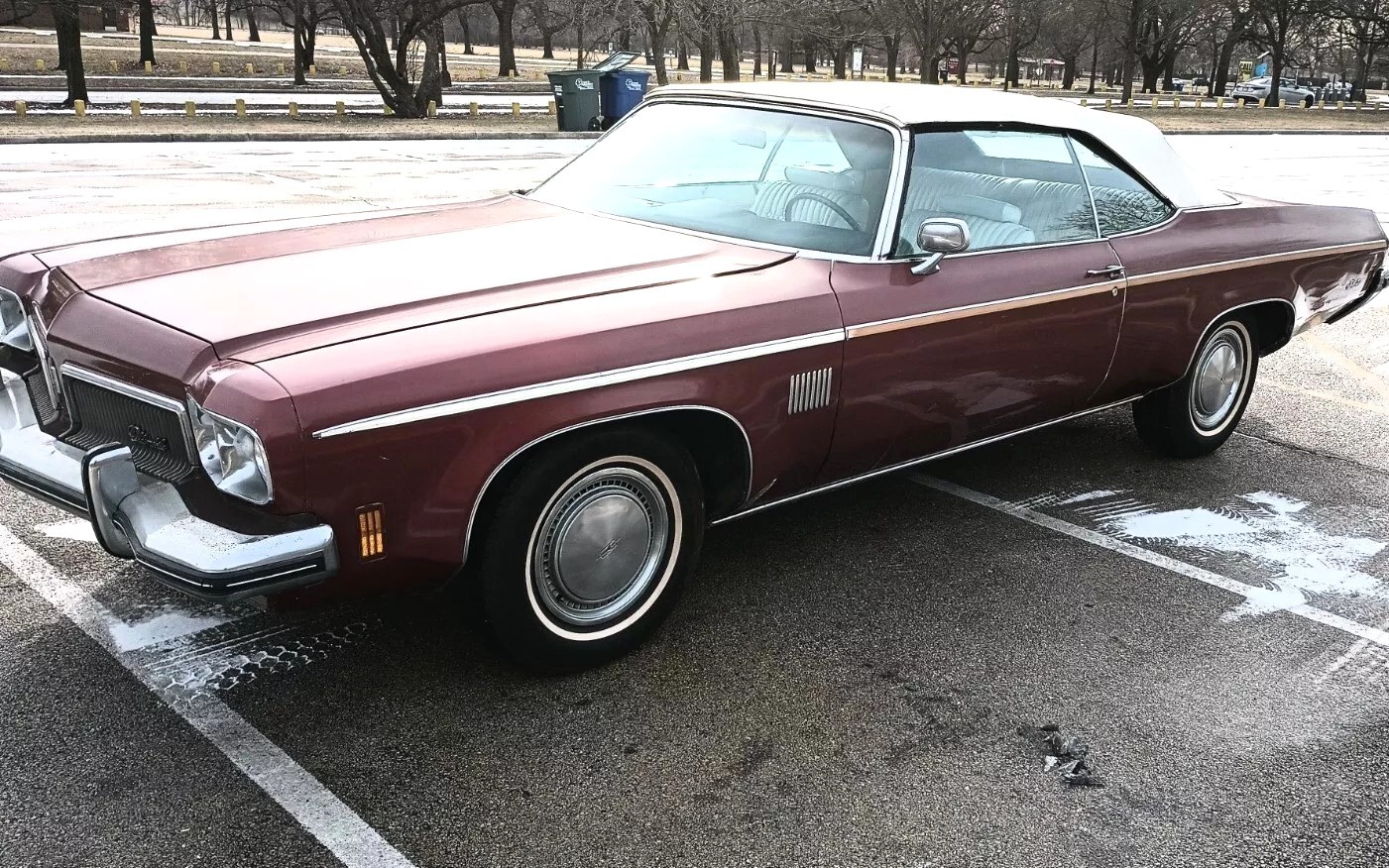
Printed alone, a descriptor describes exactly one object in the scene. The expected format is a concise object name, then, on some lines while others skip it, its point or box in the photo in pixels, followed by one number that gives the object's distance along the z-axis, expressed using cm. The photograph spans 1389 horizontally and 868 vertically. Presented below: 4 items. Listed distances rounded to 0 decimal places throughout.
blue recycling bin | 2327
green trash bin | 2303
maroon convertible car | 280
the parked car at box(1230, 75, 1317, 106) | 5944
